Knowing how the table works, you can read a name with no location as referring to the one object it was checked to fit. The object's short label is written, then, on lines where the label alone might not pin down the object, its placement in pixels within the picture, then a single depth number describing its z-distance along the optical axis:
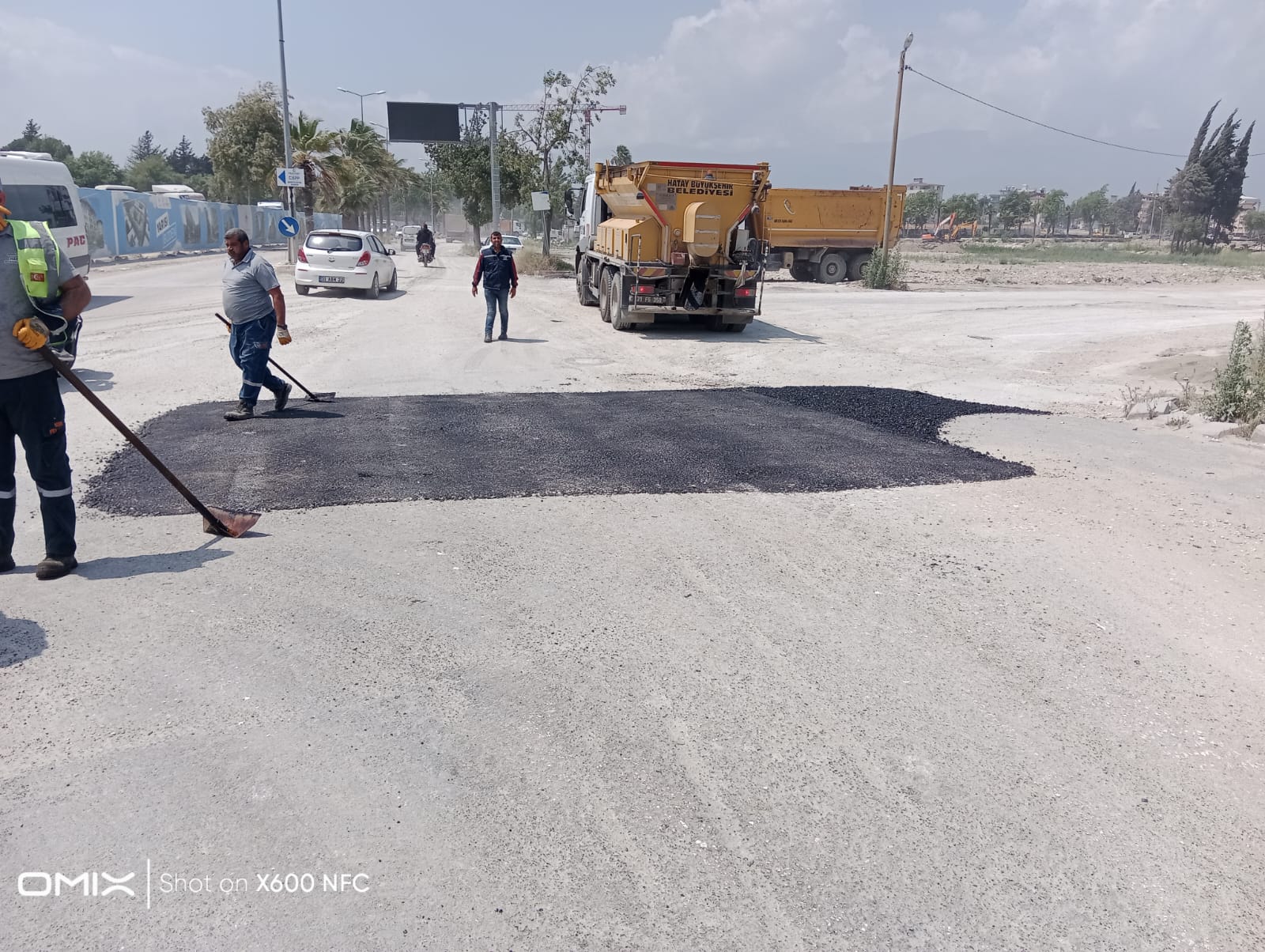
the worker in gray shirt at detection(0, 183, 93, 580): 4.58
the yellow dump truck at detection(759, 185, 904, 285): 31.59
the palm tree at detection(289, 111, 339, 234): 37.88
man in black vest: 14.69
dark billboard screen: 39.19
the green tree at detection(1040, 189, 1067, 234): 112.69
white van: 16.45
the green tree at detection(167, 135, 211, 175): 112.81
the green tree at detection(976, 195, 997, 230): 109.94
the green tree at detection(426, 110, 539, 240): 40.09
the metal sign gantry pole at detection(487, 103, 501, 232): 35.00
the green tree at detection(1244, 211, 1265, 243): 96.50
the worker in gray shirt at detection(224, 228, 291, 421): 8.58
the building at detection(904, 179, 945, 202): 105.34
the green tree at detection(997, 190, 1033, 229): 104.44
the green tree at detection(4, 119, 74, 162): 82.25
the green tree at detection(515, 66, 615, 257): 37.22
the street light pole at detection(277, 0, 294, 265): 29.67
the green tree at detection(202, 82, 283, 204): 49.66
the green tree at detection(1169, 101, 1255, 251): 79.00
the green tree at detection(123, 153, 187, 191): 88.56
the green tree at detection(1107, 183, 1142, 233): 129.88
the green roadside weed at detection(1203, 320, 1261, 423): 9.06
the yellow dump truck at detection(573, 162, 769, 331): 15.99
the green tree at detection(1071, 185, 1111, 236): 127.75
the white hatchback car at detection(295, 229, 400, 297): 21.03
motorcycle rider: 39.12
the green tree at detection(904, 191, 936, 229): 100.94
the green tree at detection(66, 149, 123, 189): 77.50
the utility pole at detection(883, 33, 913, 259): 27.78
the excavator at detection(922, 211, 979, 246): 83.75
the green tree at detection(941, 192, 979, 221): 104.19
